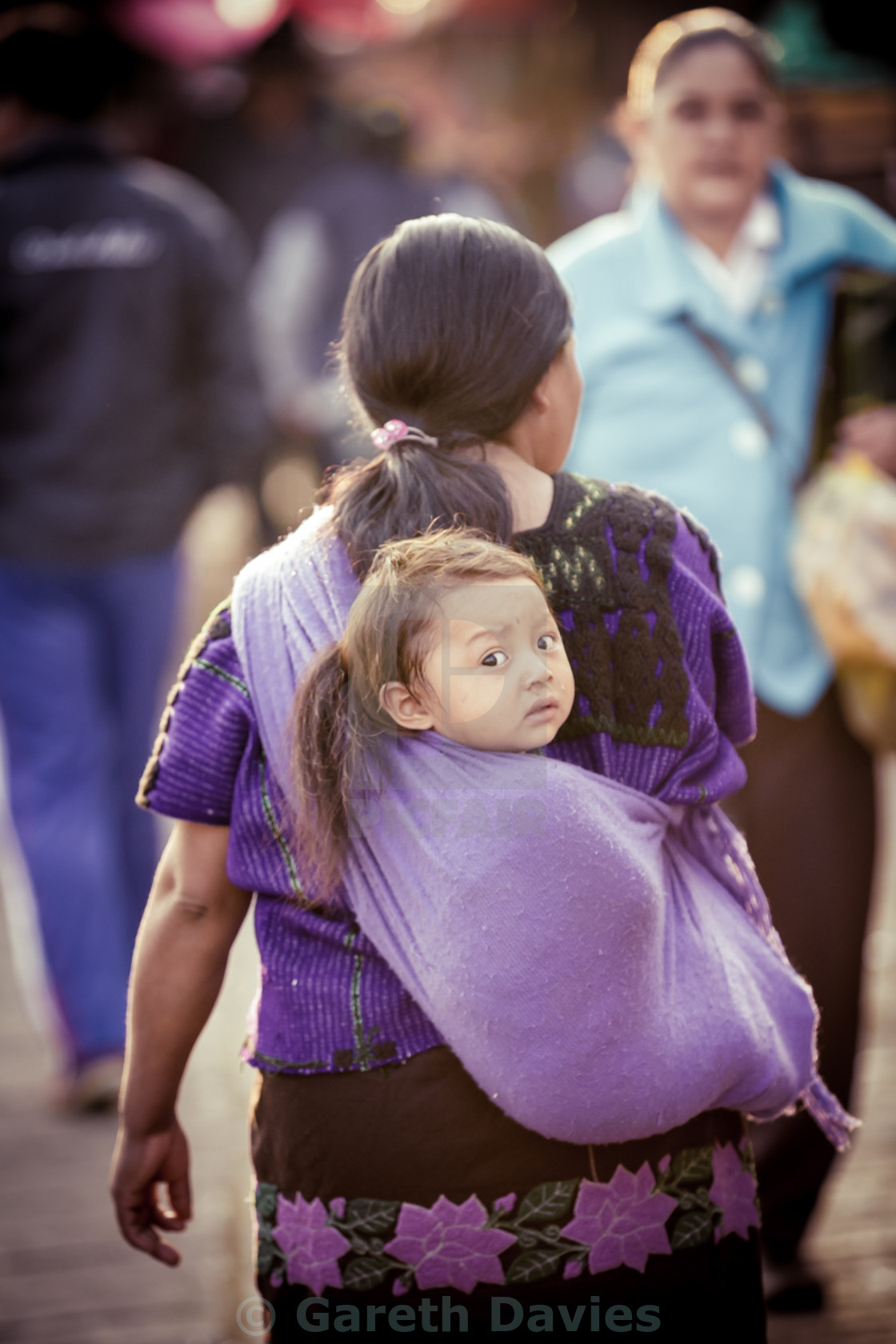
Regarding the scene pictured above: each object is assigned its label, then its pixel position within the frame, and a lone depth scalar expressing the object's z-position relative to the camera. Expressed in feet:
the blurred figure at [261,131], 57.11
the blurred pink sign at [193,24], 56.85
